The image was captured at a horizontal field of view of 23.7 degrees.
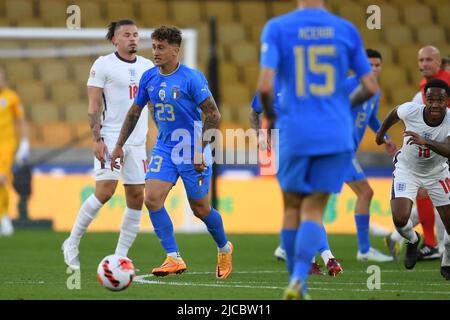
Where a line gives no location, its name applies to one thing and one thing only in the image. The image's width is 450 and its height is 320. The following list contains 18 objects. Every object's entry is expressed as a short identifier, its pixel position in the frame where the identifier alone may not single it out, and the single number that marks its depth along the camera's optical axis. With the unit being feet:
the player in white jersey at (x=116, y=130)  32.55
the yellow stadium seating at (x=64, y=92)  61.82
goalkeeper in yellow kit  52.60
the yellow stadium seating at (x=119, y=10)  71.10
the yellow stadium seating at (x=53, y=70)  60.48
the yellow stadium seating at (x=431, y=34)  72.64
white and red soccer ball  25.17
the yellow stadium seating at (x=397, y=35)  72.84
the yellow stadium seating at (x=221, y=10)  73.77
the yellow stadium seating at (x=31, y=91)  62.08
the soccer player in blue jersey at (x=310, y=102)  21.84
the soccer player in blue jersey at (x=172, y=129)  29.76
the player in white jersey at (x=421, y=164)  31.45
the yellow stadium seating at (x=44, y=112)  62.90
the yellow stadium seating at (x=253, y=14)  74.08
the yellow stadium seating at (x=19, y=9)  68.59
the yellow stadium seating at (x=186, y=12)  72.38
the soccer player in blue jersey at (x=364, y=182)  38.40
